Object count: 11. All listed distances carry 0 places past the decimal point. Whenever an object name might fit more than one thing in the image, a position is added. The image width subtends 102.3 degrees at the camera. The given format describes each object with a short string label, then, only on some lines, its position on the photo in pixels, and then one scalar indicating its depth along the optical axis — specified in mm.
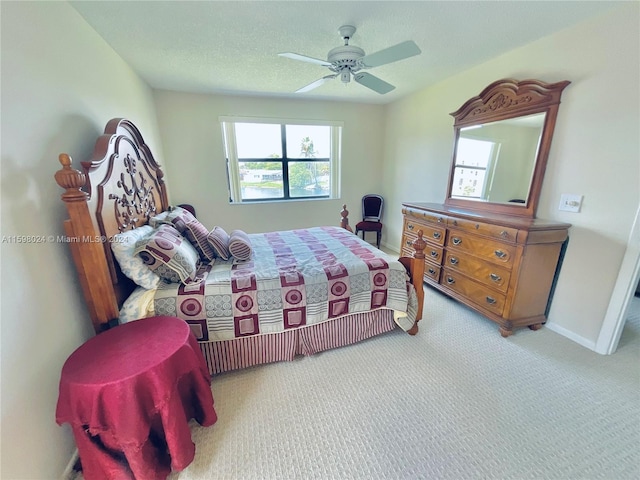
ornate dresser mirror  2156
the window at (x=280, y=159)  3906
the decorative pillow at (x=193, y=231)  2082
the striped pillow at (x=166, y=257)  1612
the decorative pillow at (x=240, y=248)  2029
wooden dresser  1993
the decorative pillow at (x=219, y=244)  2084
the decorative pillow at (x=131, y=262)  1547
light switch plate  2000
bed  1422
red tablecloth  1011
